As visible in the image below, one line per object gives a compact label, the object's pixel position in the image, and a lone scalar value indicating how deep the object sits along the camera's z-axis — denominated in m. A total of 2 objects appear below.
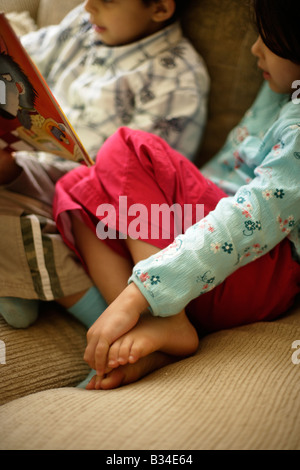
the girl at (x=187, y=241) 0.59
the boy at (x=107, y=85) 0.79
